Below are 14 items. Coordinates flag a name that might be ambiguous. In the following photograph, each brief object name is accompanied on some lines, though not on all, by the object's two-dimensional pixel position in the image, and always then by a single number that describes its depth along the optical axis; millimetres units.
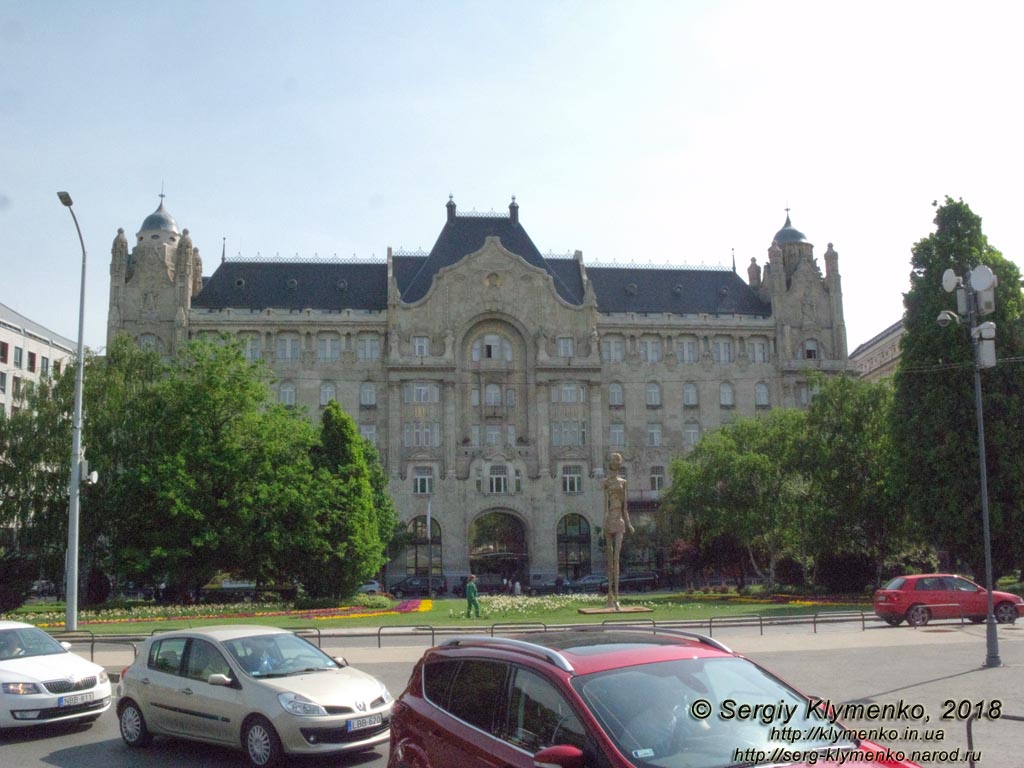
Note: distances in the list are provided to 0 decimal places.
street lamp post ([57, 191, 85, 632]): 29891
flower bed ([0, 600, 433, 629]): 36031
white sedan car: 13430
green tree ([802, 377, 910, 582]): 48188
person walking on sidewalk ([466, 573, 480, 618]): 36719
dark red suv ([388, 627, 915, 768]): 6301
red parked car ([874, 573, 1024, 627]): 29594
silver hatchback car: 11375
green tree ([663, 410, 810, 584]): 51344
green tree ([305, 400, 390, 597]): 46062
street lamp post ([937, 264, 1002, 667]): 19047
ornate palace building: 76875
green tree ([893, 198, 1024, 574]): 41500
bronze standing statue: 35781
